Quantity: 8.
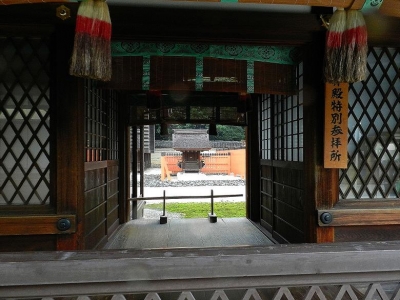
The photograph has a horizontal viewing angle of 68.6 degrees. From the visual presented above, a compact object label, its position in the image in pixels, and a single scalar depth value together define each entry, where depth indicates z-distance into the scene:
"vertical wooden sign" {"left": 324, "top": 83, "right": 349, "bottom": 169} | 3.95
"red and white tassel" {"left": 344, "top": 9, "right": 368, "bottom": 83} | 2.60
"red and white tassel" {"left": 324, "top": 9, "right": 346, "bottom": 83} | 2.65
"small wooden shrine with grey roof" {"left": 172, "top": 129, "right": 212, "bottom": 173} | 33.00
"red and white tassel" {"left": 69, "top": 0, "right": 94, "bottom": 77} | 2.48
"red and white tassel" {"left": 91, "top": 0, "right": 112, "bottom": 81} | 2.51
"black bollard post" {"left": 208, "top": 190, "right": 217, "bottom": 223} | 8.10
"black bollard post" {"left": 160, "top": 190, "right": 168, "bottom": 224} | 7.92
